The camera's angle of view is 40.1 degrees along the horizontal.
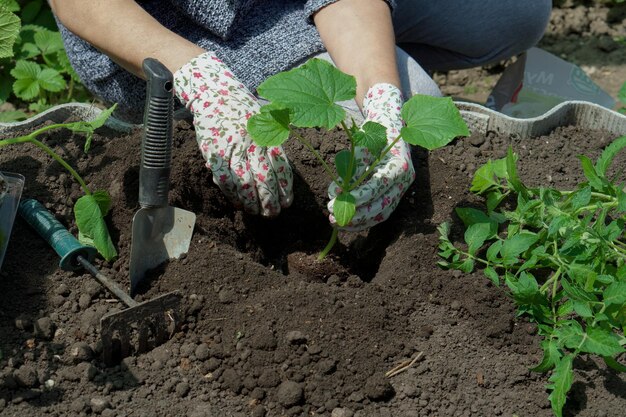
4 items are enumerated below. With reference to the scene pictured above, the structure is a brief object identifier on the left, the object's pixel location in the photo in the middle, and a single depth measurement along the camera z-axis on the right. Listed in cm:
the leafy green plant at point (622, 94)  254
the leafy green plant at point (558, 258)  174
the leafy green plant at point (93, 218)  205
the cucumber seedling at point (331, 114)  180
